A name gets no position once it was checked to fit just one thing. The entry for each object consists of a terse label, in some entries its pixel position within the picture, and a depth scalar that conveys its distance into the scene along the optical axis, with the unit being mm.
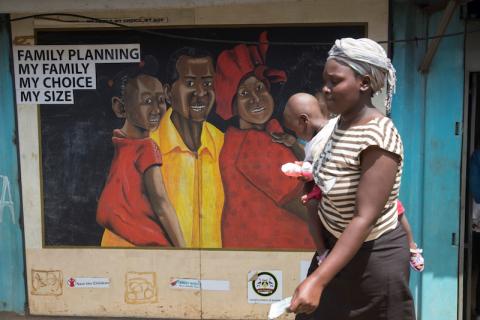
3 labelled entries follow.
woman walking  1842
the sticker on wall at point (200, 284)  4375
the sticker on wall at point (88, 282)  4469
